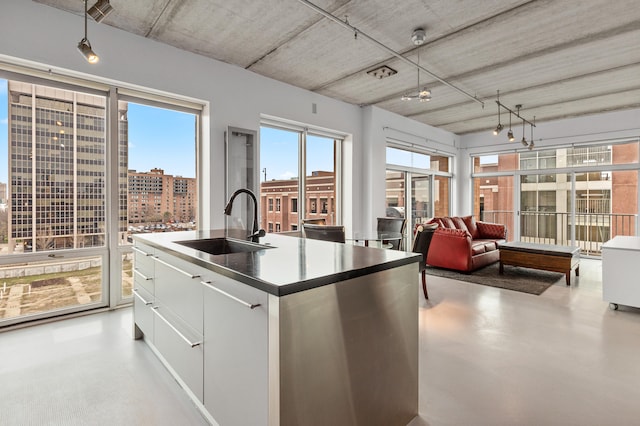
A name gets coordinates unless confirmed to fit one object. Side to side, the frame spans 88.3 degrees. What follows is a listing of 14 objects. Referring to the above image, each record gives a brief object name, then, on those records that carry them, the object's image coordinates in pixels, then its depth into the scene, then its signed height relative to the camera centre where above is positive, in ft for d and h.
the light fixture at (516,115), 17.76 +6.01
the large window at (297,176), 16.56 +1.79
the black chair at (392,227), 15.23 -0.95
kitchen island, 4.04 -1.80
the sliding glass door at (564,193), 21.49 +1.14
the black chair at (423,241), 13.24 -1.30
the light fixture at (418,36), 10.92 +5.77
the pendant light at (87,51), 7.53 +3.67
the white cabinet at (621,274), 11.07 -2.27
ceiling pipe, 9.38 +5.81
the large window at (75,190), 10.09 +0.68
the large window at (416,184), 22.20 +1.81
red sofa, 16.88 -2.23
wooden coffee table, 15.12 -2.32
